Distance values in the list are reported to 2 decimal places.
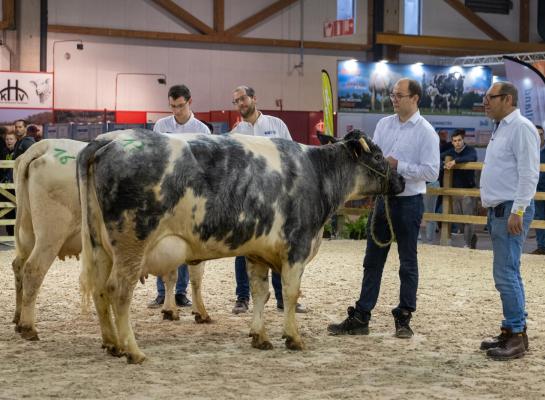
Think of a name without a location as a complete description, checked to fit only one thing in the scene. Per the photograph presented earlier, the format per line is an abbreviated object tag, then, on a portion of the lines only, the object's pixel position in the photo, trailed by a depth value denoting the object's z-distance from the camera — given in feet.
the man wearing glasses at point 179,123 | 29.12
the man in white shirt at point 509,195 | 22.15
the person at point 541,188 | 50.78
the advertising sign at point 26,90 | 66.64
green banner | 60.75
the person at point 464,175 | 51.75
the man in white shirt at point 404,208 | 24.98
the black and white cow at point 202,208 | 21.12
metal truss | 80.24
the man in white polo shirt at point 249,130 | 28.96
